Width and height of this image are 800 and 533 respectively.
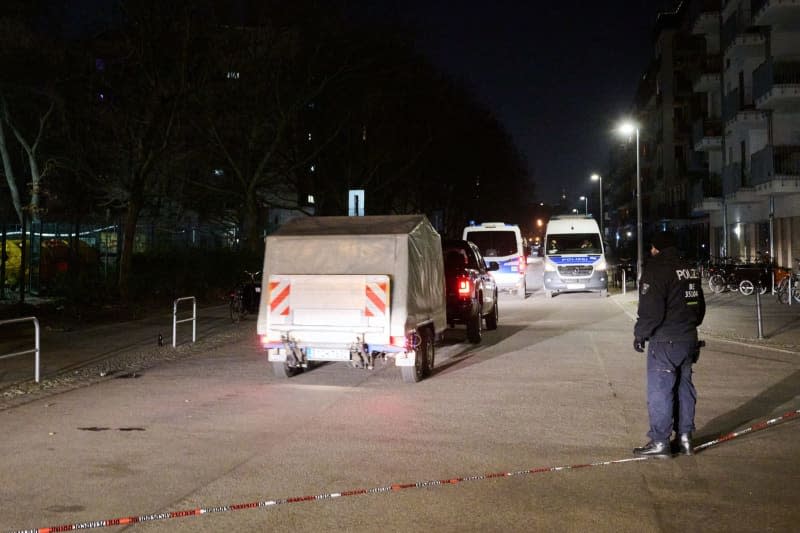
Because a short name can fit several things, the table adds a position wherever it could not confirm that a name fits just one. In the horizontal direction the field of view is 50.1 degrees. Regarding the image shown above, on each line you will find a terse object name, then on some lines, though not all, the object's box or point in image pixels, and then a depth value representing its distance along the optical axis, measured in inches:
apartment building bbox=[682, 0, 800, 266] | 1232.8
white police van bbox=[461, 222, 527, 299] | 1120.2
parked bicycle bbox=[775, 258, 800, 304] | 966.8
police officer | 279.4
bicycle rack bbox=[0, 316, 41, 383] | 444.5
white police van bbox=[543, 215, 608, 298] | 1136.2
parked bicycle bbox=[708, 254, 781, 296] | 1135.2
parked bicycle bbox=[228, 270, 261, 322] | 818.8
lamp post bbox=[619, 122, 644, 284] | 1156.4
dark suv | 613.0
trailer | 424.2
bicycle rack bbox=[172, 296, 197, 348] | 624.1
